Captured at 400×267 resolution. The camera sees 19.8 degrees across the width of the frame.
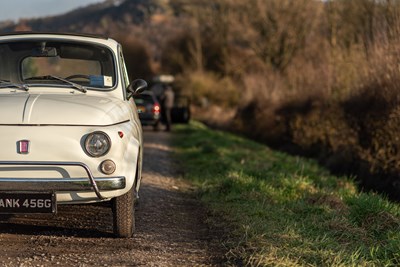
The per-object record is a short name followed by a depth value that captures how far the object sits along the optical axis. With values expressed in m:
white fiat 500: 9.91
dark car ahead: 43.55
